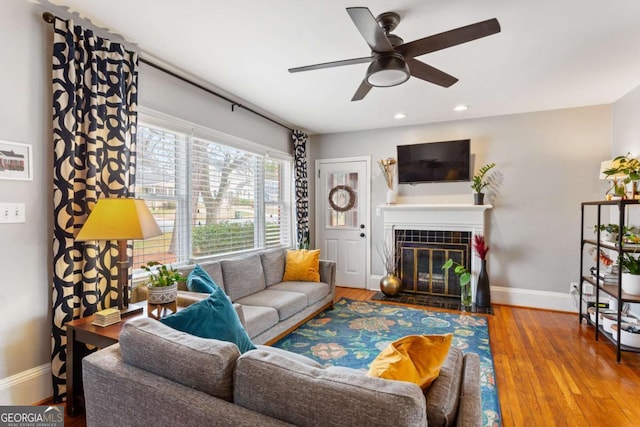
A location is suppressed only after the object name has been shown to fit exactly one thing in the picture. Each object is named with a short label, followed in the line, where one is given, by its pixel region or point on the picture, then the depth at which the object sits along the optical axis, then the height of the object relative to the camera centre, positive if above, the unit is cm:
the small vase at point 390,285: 432 -110
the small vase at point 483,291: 395 -107
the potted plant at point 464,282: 387 -94
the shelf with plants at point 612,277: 259 -67
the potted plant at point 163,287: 196 -51
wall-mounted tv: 418 +66
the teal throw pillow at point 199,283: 236 -59
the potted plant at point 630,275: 260 -57
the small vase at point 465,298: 394 -116
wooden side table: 177 -82
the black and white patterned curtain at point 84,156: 198 +36
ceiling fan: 160 +96
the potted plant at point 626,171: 269 +36
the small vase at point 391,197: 456 +16
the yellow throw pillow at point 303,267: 366 -72
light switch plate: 182 -3
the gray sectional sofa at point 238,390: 81 -58
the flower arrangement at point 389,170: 462 +58
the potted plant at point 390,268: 434 -89
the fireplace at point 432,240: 416 -46
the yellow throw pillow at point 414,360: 99 -51
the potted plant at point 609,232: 294 -23
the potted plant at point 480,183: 404 +34
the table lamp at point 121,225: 182 -10
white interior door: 491 -13
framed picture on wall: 182 +28
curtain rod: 196 +122
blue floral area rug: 253 -128
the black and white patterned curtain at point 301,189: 470 +30
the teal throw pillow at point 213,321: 140 -54
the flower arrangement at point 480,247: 396 -50
